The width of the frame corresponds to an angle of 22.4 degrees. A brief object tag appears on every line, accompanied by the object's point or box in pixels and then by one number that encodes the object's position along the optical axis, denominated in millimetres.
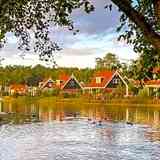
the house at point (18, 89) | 100608
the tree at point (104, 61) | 110207
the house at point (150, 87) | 60631
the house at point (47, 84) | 94843
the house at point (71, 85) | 82233
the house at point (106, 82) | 74913
